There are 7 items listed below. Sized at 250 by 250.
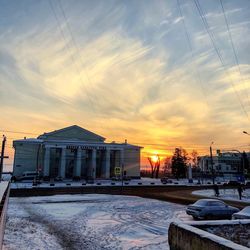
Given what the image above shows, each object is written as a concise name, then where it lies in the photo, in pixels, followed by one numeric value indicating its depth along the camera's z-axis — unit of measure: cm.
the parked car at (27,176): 5558
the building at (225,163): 12579
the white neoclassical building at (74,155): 6180
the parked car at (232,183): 5576
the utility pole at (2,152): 2654
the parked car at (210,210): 1584
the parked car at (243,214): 1236
